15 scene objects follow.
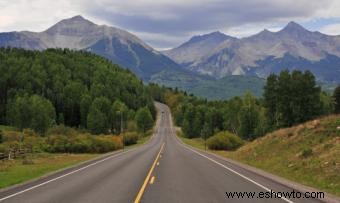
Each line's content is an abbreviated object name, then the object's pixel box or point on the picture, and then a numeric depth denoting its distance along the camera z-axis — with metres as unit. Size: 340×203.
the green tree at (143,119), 162.88
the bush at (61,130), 97.06
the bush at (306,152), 27.70
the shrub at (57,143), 66.00
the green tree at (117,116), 160.12
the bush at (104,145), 72.18
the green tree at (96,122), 145.88
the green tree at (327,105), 113.54
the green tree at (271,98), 104.38
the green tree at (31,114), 126.81
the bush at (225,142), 69.38
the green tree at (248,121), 113.69
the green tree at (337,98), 106.44
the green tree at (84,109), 165.00
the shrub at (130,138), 114.31
